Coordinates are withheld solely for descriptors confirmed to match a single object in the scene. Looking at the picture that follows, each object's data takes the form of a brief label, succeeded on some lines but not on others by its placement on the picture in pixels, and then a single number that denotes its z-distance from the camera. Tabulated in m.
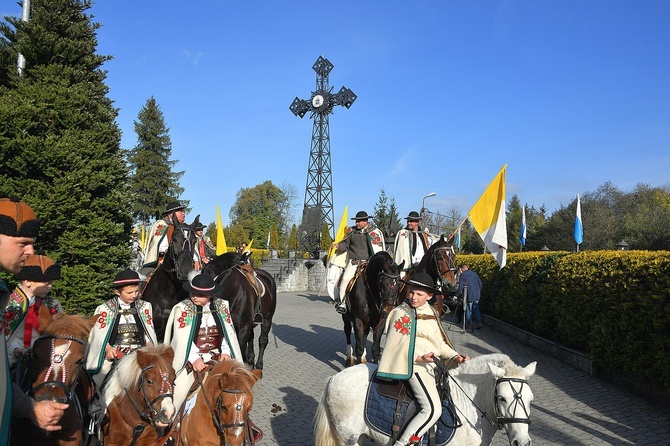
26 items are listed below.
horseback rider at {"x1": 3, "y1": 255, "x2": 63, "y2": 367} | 3.79
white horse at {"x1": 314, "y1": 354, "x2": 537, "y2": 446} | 3.75
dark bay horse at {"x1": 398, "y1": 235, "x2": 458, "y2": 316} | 7.77
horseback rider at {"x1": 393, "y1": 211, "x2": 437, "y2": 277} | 9.67
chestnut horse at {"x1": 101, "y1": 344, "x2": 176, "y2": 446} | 3.55
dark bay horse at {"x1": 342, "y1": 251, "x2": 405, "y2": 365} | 8.44
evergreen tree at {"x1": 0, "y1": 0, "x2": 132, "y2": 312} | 9.38
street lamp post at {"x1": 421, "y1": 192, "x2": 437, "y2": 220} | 25.02
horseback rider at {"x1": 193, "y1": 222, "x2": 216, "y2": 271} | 8.42
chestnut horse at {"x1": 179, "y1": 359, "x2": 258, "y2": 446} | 3.40
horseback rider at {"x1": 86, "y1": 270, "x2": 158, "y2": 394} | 4.64
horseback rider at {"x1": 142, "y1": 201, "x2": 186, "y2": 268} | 8.19
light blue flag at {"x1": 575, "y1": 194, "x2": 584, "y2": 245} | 16.42
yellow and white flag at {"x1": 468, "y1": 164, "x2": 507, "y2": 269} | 8.08
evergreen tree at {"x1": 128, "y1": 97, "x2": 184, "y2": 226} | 40.92
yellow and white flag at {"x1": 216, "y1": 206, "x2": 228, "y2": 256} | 10.74
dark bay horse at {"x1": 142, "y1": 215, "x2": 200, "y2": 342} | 6.90
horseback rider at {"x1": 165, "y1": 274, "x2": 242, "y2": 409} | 4.42
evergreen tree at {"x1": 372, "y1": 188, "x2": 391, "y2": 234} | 35.34
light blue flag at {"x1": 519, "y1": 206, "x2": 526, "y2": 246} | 25.01
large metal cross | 38.00
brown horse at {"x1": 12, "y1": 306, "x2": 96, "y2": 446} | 3.08
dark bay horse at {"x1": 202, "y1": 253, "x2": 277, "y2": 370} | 8.03
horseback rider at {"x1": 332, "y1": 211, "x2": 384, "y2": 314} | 10.01
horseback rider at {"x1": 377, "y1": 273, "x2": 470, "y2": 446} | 4.14
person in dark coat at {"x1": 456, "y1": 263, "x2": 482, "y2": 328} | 14.89
